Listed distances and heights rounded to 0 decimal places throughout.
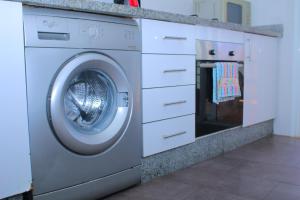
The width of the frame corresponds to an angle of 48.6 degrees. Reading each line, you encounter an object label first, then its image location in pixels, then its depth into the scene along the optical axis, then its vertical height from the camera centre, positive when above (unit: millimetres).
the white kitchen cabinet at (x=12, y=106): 1170 -120
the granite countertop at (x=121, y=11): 1280 +284
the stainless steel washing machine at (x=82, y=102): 1265 -133
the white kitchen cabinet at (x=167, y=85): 1712 -72
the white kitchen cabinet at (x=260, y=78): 2537 -62
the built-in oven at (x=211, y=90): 2059 -120
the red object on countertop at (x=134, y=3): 2039 +429
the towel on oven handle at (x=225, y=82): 2141 -71
